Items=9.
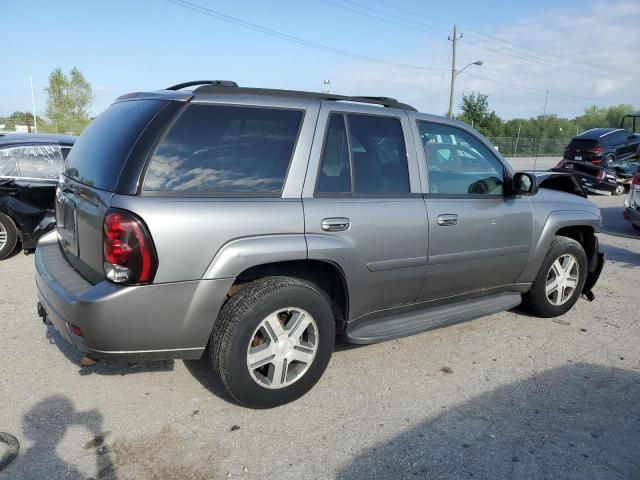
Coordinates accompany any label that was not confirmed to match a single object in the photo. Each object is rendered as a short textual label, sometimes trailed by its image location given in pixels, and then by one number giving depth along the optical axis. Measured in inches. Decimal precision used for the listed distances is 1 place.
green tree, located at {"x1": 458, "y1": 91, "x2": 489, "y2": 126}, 1710.1
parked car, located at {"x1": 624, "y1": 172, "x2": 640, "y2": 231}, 361.1
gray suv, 106.5
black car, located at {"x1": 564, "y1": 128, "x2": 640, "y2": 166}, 682.2
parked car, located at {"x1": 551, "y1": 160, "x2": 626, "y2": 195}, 581.9
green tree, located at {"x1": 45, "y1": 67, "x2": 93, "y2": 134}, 2015.3
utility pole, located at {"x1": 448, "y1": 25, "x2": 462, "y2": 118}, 1456.7
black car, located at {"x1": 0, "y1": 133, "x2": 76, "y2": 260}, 257.0
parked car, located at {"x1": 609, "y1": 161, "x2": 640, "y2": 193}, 600.4
